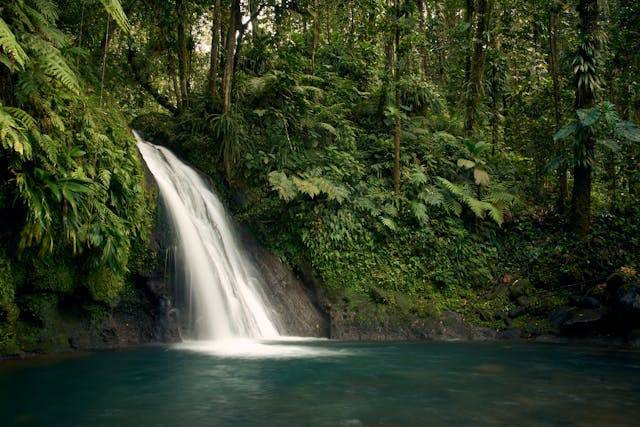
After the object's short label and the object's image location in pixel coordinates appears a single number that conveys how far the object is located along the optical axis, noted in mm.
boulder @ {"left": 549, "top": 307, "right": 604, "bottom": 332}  11000
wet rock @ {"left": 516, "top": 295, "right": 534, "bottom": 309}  12194
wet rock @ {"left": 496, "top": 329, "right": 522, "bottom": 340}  11688
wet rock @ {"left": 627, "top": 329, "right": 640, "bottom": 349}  10241
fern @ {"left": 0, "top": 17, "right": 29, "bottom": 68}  6016
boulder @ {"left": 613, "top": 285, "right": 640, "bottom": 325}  10250
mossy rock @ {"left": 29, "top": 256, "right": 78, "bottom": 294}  8188
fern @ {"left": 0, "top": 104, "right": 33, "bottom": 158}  6406
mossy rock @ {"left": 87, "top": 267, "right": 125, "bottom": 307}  8750
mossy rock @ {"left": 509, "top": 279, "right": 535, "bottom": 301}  12469
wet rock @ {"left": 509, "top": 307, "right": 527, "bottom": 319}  12141
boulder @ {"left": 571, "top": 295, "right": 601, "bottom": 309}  11273
